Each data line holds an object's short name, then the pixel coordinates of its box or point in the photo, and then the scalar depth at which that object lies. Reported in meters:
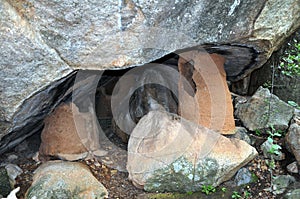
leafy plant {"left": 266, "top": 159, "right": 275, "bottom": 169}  3.15
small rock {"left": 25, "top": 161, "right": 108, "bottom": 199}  2.71
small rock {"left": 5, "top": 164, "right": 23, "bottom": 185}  2.95
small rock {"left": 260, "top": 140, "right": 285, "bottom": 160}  3.21
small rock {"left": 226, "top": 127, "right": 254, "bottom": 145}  3.31
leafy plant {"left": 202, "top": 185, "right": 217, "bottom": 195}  2.96
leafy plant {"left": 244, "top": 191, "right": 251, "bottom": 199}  2.97
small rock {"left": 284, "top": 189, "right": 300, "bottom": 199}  2.89
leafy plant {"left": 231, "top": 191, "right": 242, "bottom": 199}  2.95
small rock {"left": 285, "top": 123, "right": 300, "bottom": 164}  3.12
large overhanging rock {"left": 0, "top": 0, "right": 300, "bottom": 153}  2.23
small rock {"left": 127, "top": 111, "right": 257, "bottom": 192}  2.94
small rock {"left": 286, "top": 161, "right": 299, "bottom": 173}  3.11
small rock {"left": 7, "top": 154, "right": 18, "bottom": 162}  3.17
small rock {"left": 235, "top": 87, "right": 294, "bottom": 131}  3.37
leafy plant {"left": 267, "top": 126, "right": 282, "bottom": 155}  2.98
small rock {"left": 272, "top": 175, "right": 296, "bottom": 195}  2.99
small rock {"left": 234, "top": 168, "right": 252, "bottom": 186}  3.06
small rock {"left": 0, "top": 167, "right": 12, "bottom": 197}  2.79
